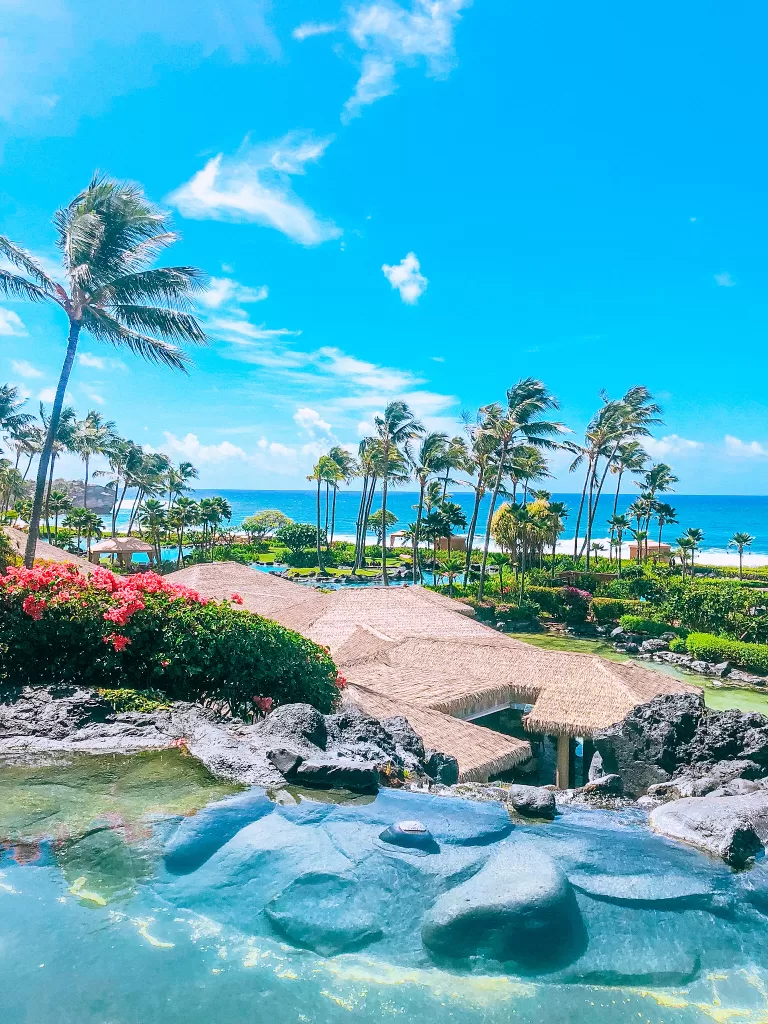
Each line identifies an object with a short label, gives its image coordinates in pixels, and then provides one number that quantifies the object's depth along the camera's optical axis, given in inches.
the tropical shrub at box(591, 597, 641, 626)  1337.4
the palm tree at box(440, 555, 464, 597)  2073.8
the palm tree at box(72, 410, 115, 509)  1950.1
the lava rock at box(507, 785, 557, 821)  217.6
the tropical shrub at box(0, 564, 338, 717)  313.0
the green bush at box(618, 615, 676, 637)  1229.7
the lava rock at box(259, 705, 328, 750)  270.1
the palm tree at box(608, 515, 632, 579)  2090.3
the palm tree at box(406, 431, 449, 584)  1731.1
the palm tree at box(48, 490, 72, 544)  2074.3
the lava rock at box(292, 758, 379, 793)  229.9
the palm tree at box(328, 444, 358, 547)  2429.9
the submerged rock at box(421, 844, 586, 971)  148.8
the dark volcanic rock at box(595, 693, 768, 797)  311.0
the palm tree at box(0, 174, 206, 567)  660.1
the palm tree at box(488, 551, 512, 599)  2204.5
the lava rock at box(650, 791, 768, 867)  190.9
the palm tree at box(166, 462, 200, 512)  2588.6
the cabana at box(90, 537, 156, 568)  1738.4
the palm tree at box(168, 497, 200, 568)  2117.4
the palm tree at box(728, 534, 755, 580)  1982.3
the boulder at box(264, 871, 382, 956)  149.9
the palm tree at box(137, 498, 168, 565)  2026.3
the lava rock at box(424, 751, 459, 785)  311.1
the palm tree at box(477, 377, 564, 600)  1486.3
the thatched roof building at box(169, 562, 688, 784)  430.6
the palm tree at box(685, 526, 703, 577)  1996.8
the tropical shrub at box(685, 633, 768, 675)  991.0
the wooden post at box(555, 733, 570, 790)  499.5
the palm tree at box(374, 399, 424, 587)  1793.8
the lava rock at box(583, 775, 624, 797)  286.8
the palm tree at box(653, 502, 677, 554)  2171.5
